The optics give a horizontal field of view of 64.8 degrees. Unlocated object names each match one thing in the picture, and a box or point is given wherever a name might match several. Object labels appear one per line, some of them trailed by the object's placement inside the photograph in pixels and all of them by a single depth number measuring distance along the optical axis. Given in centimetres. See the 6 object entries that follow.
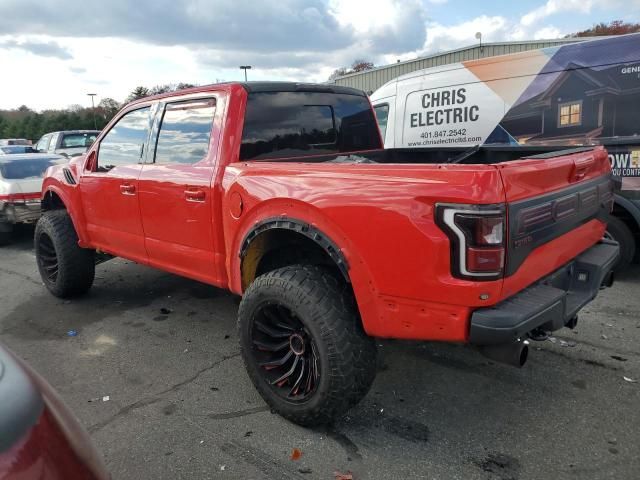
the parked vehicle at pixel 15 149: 1762
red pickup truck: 218
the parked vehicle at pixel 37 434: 109
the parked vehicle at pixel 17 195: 786
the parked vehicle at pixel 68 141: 1468
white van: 482
